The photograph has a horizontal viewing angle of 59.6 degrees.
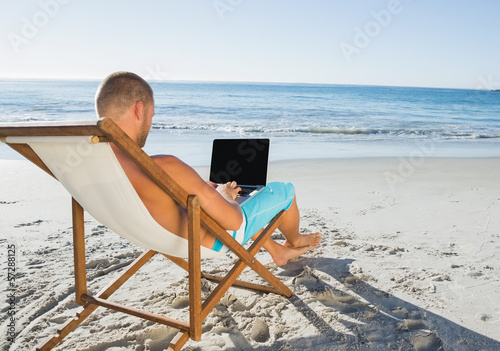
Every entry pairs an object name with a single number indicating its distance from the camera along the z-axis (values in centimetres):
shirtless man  196
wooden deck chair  170
